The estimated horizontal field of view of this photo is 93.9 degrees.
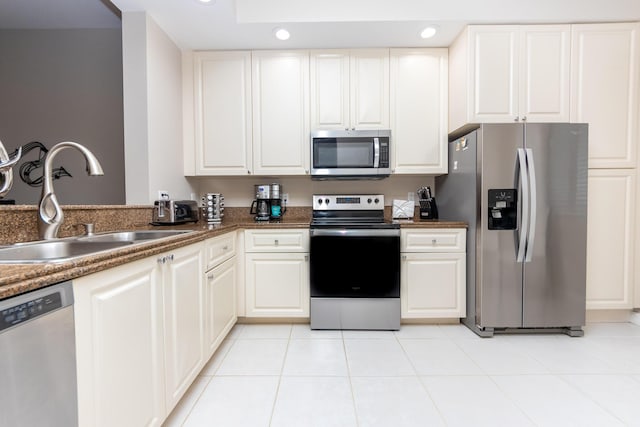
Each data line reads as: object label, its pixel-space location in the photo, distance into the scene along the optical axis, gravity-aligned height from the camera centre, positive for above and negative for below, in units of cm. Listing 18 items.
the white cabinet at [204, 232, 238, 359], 173 -58
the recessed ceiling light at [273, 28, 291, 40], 230 +132
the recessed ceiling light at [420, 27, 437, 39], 229 +131
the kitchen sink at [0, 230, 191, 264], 111 -19
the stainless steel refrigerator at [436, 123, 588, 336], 209 -17
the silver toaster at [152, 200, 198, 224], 208 -7
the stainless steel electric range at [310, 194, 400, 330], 227 -57
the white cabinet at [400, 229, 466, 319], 234 -57
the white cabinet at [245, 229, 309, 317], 238 -61
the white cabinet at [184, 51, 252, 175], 259 +77
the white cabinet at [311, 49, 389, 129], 257 +97
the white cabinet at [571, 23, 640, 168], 226 +85
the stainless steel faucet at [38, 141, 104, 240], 125 +1
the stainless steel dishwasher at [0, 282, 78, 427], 59 -34
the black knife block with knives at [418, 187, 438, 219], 269 -4
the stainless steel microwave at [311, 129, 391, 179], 250 +41
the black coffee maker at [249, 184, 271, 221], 266 -1
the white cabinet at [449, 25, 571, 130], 226 +97
